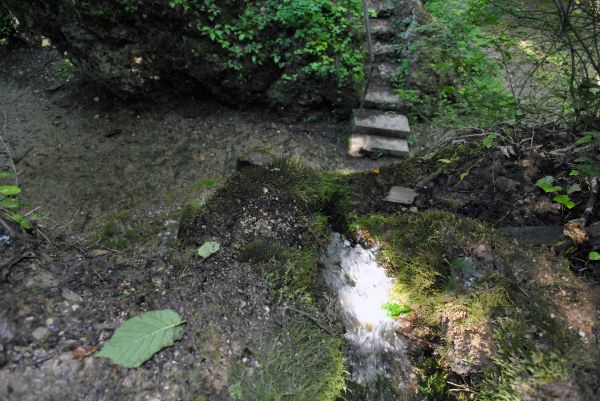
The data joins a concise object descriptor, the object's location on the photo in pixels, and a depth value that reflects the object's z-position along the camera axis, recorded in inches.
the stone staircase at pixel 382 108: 205.3
